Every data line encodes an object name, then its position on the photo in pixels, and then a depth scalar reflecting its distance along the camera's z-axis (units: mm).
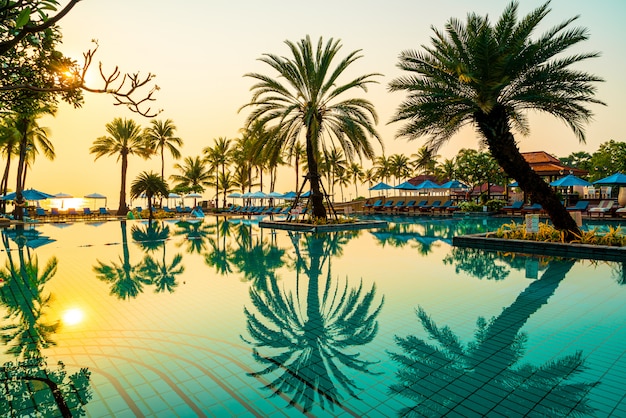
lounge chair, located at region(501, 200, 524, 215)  30039
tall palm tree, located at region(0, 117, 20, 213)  30312
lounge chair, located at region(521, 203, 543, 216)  27738
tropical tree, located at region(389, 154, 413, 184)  69938
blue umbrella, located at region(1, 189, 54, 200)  31219
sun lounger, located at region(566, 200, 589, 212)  27875
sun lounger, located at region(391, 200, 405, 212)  37656
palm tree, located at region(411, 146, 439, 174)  65062
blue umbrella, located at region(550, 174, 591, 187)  27953
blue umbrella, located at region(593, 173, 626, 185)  26158
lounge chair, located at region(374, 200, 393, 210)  39006
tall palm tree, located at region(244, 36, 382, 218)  19391
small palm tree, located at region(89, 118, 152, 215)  41156
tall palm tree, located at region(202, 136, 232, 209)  53438
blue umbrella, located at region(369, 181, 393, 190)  40812
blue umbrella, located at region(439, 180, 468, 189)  36594
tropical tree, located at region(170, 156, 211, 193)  56625
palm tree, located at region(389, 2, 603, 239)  12484
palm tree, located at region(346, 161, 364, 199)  72438
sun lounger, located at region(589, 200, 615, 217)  25750
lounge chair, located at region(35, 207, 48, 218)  33375
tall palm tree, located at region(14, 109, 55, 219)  29305
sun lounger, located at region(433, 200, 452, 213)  34188
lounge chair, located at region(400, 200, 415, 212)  37041
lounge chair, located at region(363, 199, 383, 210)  40969
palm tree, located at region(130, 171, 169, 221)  33094
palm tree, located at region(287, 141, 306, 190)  43625
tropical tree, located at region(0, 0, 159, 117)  2898
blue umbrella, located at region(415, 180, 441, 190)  36684
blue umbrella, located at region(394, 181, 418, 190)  38303
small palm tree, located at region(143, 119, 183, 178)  47250
